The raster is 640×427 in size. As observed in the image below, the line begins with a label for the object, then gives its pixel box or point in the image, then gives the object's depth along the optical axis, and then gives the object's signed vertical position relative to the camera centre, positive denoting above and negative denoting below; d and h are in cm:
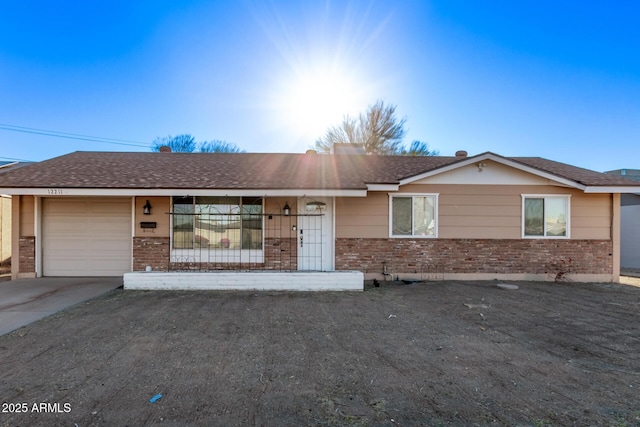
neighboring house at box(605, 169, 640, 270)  1280 -73
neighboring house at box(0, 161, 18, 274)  1162 -77
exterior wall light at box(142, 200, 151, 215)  892 +6
